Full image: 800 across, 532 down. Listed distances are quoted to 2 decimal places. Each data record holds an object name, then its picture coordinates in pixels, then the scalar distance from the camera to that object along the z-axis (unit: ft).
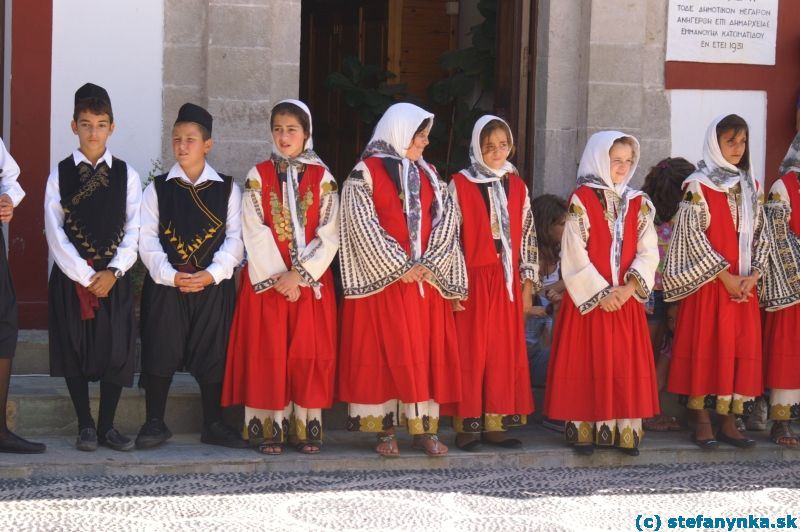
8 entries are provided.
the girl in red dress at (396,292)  34.54
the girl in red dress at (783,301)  38.58
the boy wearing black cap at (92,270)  33.12
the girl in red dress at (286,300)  34.41
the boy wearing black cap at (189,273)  34.01
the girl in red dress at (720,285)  37.71
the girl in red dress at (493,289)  35.91
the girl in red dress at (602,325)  36.25
